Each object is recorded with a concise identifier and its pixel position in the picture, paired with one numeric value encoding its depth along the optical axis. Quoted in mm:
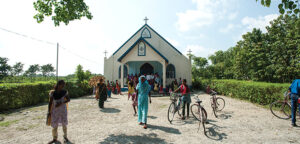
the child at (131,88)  10209
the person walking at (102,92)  8703
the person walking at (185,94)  6286
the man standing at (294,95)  5578
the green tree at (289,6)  3252
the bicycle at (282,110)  6611
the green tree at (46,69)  106000
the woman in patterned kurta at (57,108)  4129
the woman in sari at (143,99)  5490
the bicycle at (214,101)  7340
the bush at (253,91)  8336
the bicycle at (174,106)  6294
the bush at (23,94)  8422
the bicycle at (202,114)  5164
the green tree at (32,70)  93106
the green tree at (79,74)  18922
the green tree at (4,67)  51106
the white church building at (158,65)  18578
